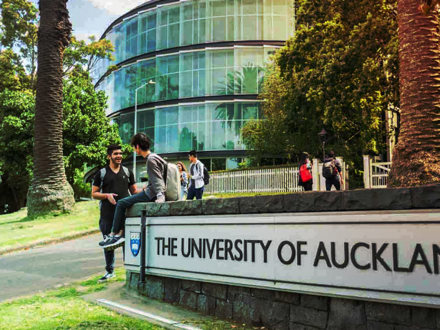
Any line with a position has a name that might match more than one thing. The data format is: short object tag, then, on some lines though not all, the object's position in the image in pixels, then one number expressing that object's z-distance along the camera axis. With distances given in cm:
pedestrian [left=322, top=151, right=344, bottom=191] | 1638
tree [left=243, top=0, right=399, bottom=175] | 1492
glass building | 3869
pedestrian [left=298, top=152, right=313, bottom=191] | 1642
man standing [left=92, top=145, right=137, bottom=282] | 680
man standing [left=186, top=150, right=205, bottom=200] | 1267
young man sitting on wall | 614
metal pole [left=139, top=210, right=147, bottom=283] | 577
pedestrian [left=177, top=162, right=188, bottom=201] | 1490
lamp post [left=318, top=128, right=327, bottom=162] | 2294
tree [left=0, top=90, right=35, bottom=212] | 3012
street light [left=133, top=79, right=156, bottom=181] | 3902
